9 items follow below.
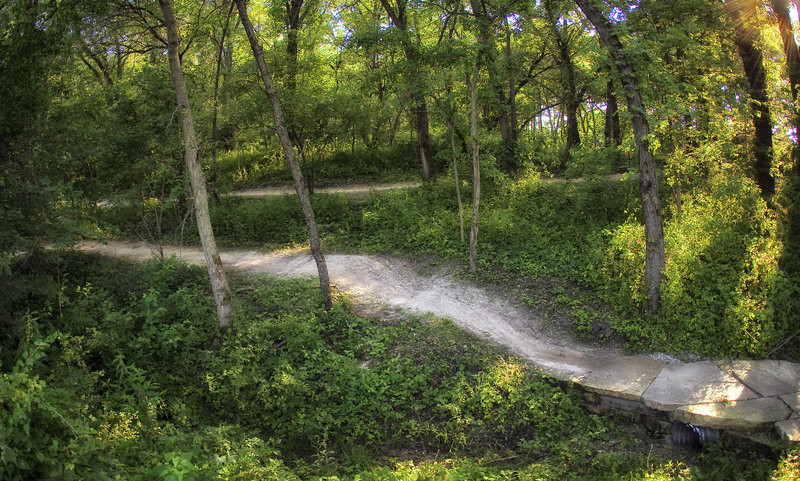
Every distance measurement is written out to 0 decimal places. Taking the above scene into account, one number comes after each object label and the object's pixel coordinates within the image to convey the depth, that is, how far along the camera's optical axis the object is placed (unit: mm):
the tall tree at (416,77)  11368
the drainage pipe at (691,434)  7293
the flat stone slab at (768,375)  7715
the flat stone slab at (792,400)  7234
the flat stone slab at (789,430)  6680
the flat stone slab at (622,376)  8023
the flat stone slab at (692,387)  7594
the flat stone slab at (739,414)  7071
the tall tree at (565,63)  15508
